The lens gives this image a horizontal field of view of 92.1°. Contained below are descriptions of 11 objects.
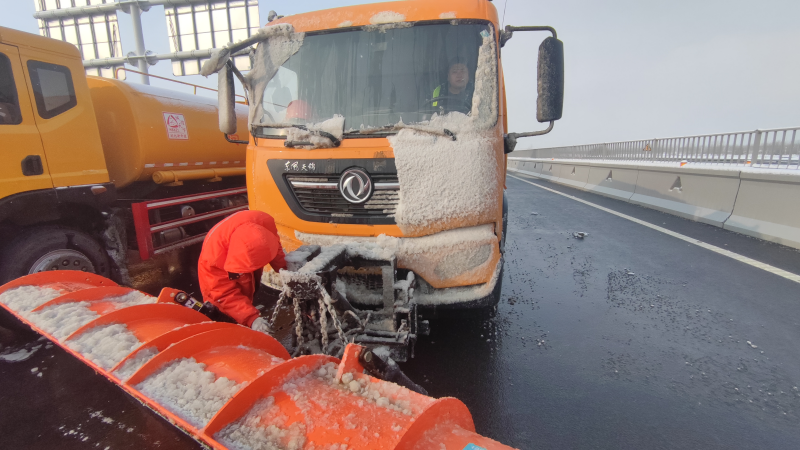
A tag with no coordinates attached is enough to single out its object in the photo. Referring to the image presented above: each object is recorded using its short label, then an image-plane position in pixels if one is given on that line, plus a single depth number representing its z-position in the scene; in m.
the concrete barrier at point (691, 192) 7.13
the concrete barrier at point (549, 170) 18.52
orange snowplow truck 2.77
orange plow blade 1.18
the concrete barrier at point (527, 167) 23.06
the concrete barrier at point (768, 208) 5.71
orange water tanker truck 3.37
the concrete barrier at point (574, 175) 14.66
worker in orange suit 2.39
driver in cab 2.99
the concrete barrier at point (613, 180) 10.88
